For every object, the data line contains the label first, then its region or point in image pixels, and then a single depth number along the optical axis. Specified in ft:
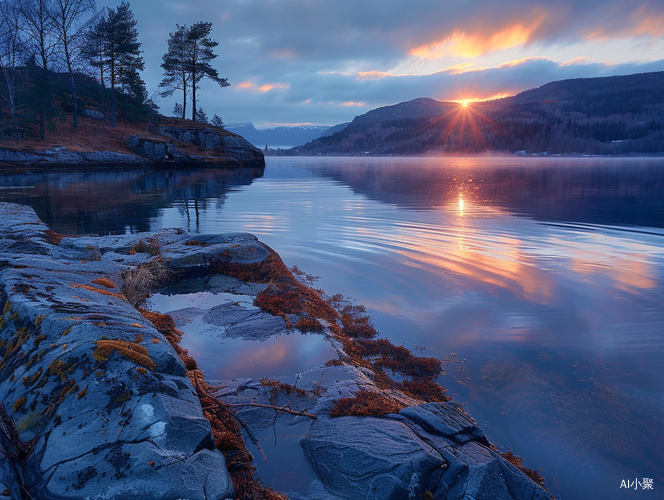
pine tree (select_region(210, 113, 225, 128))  290.76
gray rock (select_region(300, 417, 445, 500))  11.89
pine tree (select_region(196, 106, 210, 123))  279.90
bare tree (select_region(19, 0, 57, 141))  147.23
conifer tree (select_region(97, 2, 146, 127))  187.93
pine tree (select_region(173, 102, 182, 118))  284.45
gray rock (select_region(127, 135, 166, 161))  182.39
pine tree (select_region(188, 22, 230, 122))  217.56
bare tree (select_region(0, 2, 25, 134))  141.79
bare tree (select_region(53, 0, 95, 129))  158.10
